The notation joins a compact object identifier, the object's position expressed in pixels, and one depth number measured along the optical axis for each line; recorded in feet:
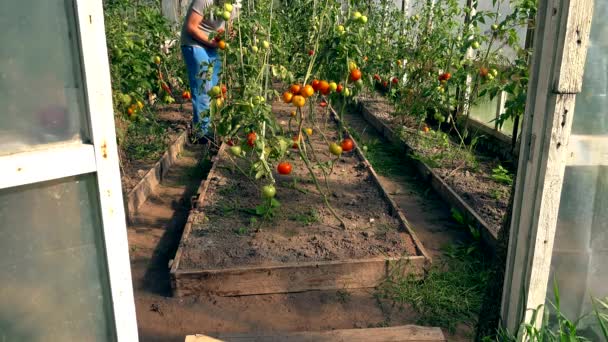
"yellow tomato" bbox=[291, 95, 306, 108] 10.57
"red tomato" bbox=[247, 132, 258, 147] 10.46
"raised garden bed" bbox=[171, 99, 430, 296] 9.46
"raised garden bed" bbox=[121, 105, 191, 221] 13.15
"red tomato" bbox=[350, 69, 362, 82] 11.23
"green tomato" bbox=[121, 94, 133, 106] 12.84
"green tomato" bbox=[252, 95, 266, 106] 10.19
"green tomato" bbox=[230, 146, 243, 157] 10.44
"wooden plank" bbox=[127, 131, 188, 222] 12.76
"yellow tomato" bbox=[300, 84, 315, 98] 10.66
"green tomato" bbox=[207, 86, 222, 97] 11.20
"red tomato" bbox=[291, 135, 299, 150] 10.99
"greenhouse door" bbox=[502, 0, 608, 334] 5.12
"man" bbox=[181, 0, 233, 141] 16.69
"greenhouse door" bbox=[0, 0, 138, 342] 3.84
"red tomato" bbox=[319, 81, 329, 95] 11.39
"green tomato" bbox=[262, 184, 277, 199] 10.24
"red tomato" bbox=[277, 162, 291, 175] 11.51
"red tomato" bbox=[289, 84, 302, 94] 10.80
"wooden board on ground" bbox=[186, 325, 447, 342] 6.94
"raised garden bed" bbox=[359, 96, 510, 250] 11.92
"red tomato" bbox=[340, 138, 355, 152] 12.05
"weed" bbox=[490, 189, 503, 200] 13.14
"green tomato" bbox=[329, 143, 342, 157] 11.68
